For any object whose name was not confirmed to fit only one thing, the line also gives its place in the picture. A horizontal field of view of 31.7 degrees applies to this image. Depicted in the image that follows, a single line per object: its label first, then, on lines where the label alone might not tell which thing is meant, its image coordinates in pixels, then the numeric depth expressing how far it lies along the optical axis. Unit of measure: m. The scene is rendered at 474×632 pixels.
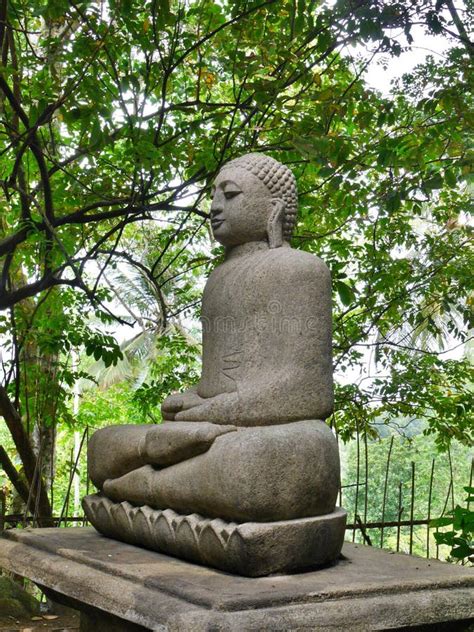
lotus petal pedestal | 3.28
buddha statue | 3.37
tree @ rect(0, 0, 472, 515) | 5.41
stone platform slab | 2.88
